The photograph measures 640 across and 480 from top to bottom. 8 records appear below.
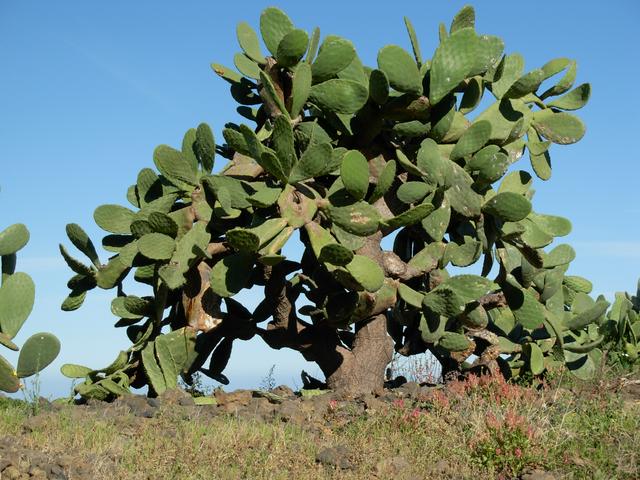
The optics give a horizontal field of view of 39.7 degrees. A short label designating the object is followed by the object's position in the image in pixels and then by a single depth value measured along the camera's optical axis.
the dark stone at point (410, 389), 7.50
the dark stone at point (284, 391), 8.09
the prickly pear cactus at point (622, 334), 9.70
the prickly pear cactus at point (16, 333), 7.18
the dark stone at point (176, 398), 7.11
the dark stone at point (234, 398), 7.53
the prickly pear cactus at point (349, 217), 7.28
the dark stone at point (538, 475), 5.40
